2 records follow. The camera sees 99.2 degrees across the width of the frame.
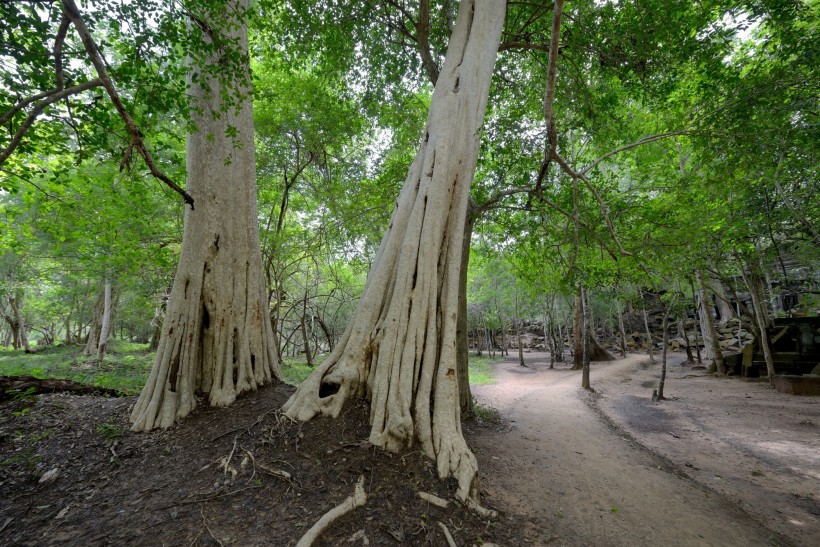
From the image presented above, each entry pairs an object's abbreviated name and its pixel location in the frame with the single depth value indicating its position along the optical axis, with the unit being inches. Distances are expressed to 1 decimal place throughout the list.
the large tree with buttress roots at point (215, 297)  149.9
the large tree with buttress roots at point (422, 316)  124.3
